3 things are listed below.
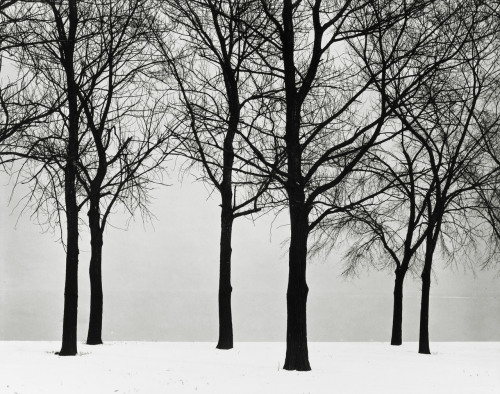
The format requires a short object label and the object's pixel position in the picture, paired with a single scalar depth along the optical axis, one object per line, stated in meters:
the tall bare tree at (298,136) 16.55
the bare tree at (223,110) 20.95
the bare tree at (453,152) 20.98
